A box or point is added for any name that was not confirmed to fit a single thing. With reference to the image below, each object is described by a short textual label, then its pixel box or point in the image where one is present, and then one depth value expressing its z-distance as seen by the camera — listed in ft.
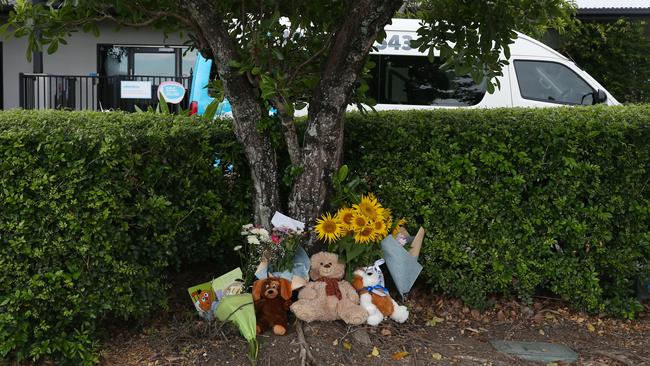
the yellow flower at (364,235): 13.35
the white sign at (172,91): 31.92
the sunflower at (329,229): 13.30
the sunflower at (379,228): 13.48
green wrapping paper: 12.19
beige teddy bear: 12.91
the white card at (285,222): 13.51
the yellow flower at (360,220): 13.42
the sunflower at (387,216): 14.03
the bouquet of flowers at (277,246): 13.33
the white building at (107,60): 39.22
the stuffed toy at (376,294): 13.51
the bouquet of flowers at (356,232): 13.37
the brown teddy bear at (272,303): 12.79
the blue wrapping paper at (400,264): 14.05
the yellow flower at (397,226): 14.33
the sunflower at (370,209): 13.58
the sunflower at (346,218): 13.47
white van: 26.37
